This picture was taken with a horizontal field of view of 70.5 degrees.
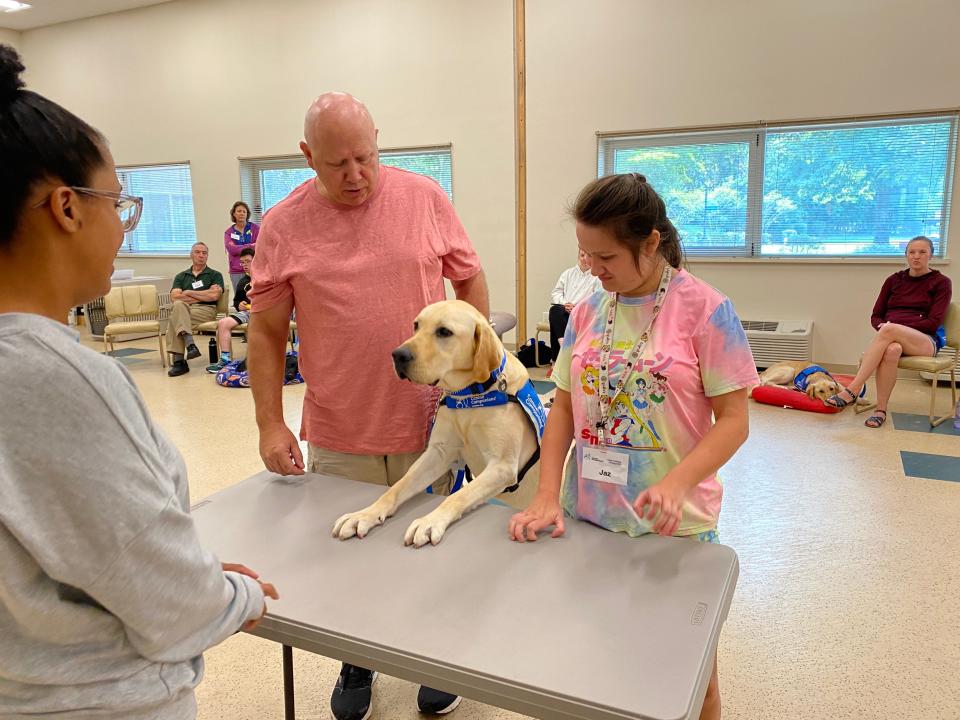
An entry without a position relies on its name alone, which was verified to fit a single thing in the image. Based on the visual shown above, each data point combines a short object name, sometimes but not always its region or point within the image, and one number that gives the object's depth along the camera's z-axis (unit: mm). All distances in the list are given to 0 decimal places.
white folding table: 934
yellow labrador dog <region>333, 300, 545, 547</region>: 1602
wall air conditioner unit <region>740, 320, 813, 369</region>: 6184
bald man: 1701
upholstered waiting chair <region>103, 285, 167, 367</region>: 6986
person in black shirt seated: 7016
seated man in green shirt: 7078
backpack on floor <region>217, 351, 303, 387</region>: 6363
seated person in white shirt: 6108
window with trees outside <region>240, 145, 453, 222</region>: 8156
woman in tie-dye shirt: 1307
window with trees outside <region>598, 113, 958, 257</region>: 5988
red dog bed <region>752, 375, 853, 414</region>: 5137
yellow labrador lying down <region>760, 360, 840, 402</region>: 5207
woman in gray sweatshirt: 654
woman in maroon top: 4941
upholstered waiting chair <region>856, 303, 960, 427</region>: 4758
